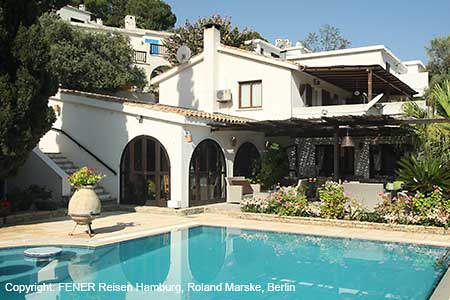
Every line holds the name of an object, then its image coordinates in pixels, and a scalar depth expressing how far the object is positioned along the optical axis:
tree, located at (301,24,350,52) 63.62
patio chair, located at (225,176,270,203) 20.06
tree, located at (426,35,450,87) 44.50
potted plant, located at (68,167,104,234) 12.66
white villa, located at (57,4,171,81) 48.75
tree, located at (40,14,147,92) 36.72
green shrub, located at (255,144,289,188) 21.20
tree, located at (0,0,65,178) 13.45
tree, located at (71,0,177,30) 64.56
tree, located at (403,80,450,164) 14.69
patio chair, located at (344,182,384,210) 15.70
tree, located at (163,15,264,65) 40.91
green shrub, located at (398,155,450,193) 14.39
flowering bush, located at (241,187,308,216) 16.14
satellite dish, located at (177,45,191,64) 25.72
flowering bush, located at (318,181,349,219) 15.24
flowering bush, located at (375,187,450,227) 13.58
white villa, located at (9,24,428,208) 18.36
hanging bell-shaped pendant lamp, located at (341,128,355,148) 17.25
